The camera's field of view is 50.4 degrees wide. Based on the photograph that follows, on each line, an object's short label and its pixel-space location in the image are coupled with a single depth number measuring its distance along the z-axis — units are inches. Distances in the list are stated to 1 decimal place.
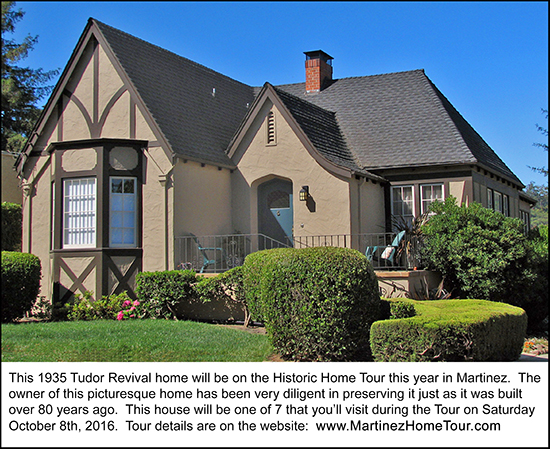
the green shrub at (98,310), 566.9
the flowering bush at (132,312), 553.3
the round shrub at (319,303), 370.6
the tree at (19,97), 1192.3
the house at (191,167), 616.4
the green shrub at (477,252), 605.0
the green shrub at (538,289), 674.8
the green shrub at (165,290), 546.9
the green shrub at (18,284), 537.8
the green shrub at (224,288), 530.4
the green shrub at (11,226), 810.2
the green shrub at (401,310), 406.8
